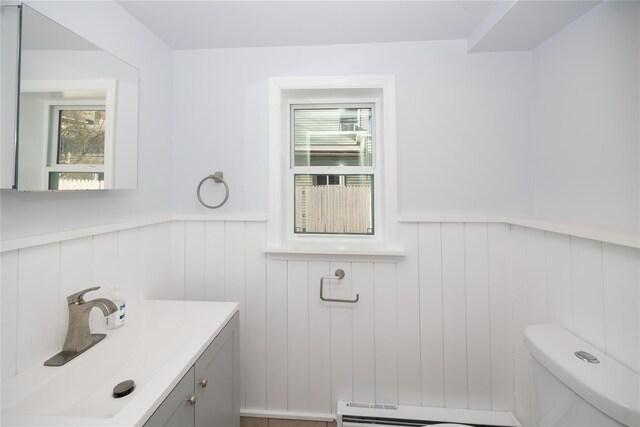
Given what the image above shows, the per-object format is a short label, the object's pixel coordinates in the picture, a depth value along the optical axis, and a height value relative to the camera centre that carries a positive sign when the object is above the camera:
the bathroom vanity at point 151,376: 0.77 -0.49
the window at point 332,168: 1.79 +0.34
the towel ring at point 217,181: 1.61 +0.23
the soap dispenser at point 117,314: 1.12 -0.37
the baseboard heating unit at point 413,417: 1.48 -1.05
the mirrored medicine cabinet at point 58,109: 0.83 +0.39
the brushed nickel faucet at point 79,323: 0.99 -0.36
